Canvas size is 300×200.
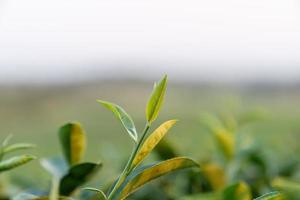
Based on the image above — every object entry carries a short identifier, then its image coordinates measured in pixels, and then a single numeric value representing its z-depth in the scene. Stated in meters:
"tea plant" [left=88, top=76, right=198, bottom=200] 0.45
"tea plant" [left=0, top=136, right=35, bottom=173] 0.48
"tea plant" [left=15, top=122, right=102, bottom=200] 0.53
